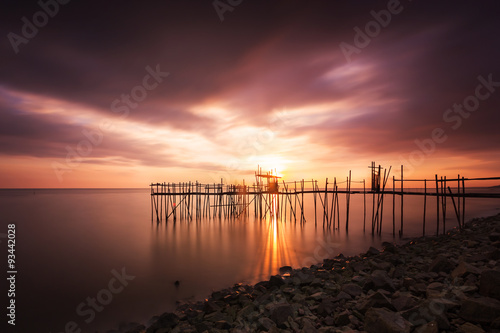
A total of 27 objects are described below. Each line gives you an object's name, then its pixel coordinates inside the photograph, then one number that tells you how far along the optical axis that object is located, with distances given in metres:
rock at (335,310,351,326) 4.79
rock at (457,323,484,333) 3.75
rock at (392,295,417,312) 4.73
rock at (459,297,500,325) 3.86
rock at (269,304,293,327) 5.26
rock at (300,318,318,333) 4.68
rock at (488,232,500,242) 8.50
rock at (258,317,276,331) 5.14
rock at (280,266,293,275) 10.72
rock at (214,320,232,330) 5.54
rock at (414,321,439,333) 3.87
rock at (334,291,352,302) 5.79
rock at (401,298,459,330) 4.05
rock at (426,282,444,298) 4.90
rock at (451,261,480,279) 5.54
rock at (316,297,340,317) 5.39
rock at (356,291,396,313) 4.80
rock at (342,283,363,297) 6.00
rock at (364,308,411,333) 3.96
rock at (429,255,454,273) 6.50
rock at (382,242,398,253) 10.43
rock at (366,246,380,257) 10.84
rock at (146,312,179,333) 5.96
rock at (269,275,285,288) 8.06
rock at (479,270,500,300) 4.33
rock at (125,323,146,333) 6.23
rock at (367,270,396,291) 5.81
